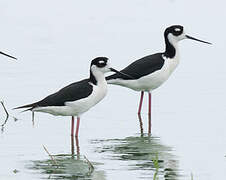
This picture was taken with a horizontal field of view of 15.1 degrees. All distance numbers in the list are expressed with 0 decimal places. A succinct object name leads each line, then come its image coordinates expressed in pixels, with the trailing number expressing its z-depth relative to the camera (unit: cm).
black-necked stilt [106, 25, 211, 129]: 1374
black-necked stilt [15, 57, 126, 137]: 1182
